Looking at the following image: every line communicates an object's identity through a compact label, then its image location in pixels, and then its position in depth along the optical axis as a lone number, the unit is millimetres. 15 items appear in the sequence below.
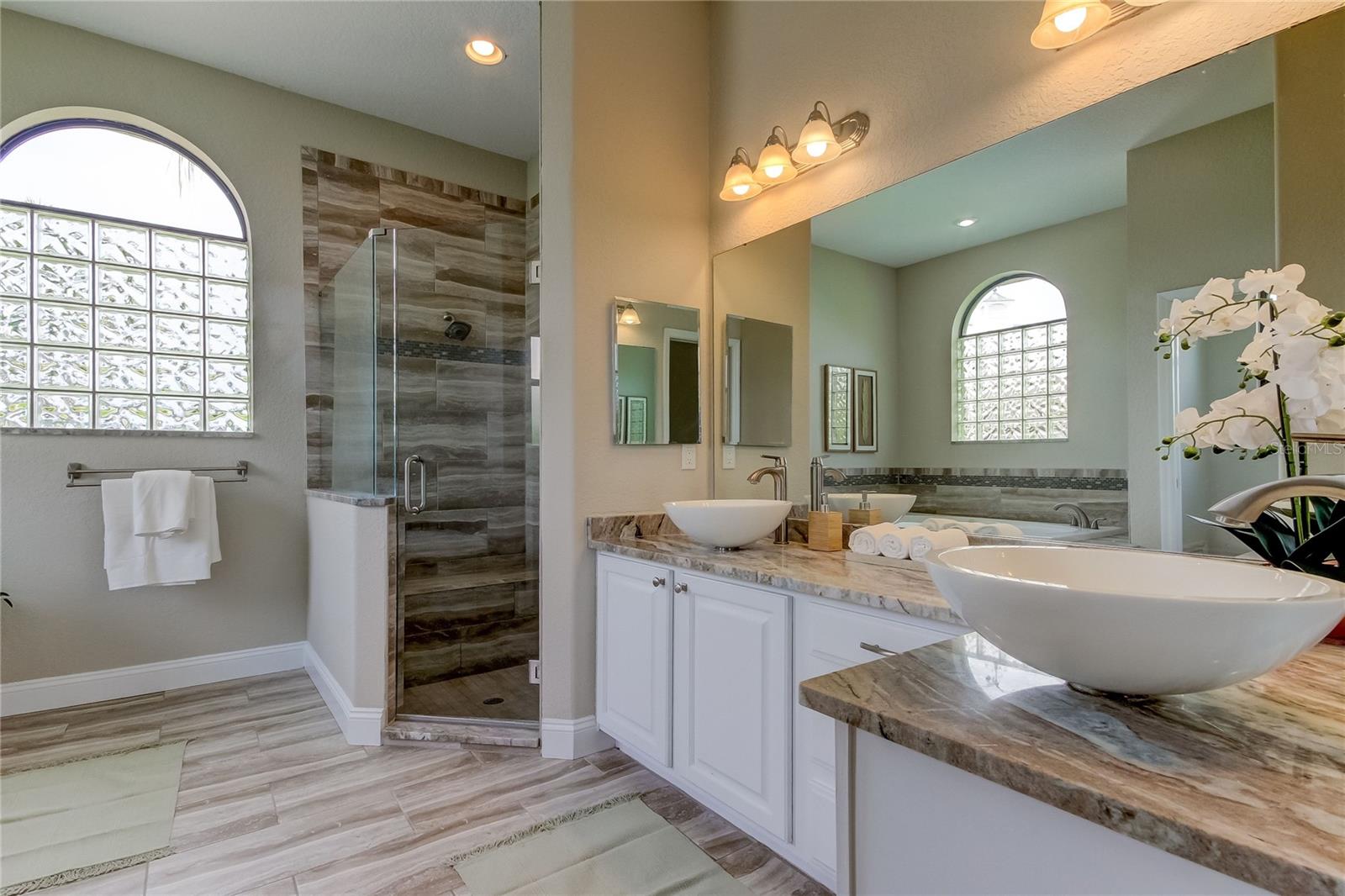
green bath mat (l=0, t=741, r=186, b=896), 1741
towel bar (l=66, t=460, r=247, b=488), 2840
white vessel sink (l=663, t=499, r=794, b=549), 1984
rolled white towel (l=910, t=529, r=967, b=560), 1769
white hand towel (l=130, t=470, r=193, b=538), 2865
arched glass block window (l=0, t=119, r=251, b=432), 2822
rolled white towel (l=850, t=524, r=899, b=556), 1923
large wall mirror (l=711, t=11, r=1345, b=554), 1295
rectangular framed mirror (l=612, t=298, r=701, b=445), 2469
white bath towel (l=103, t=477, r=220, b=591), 2834
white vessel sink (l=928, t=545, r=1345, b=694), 573
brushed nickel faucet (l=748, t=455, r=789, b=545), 2342
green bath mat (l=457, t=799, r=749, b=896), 1653
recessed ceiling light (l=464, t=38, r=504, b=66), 2984
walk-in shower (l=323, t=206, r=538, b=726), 2861
